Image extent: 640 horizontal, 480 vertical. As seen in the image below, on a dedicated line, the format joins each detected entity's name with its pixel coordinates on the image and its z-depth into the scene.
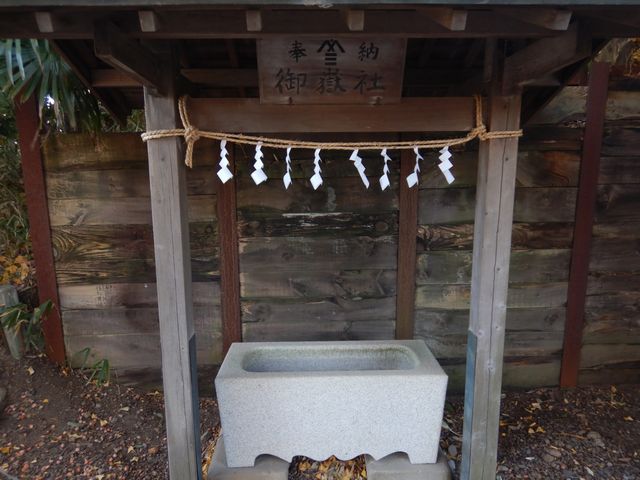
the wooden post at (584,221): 2.79
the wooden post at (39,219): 2.69
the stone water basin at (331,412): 2.07
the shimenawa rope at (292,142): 1.80
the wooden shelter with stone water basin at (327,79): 1.39
